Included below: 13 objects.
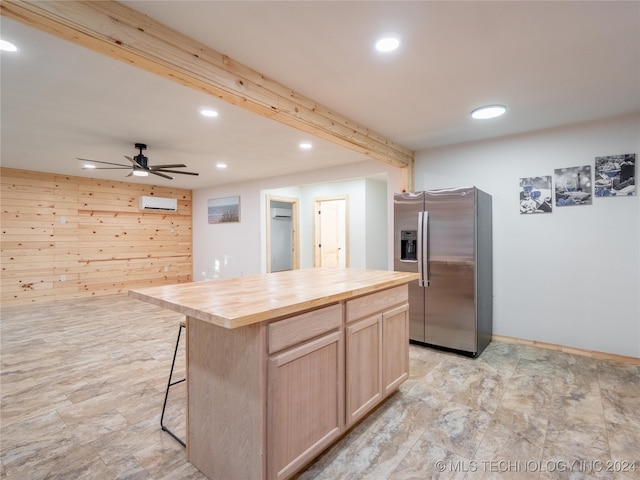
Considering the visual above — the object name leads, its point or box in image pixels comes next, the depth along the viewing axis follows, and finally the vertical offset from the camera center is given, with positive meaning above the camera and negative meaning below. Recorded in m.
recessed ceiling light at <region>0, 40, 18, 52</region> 1.89 +1.18
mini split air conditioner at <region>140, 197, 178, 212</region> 7.01 +0.80
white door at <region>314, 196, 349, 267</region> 7.32 +0.10
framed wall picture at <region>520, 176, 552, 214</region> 3.53 +0.46
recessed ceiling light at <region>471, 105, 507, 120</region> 2.89 +1.16
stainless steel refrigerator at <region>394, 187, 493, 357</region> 3.28 -0.29
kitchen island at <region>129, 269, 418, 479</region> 1.43 -0.68
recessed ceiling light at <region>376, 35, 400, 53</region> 1.88 +1.18
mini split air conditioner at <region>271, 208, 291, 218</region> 7.35 +0.60
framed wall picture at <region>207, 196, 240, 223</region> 7.00 +0.66
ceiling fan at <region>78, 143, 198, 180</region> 3.90 +0.91
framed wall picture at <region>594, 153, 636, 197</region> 3.11 +0.60
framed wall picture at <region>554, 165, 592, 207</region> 3.32 +0.53
